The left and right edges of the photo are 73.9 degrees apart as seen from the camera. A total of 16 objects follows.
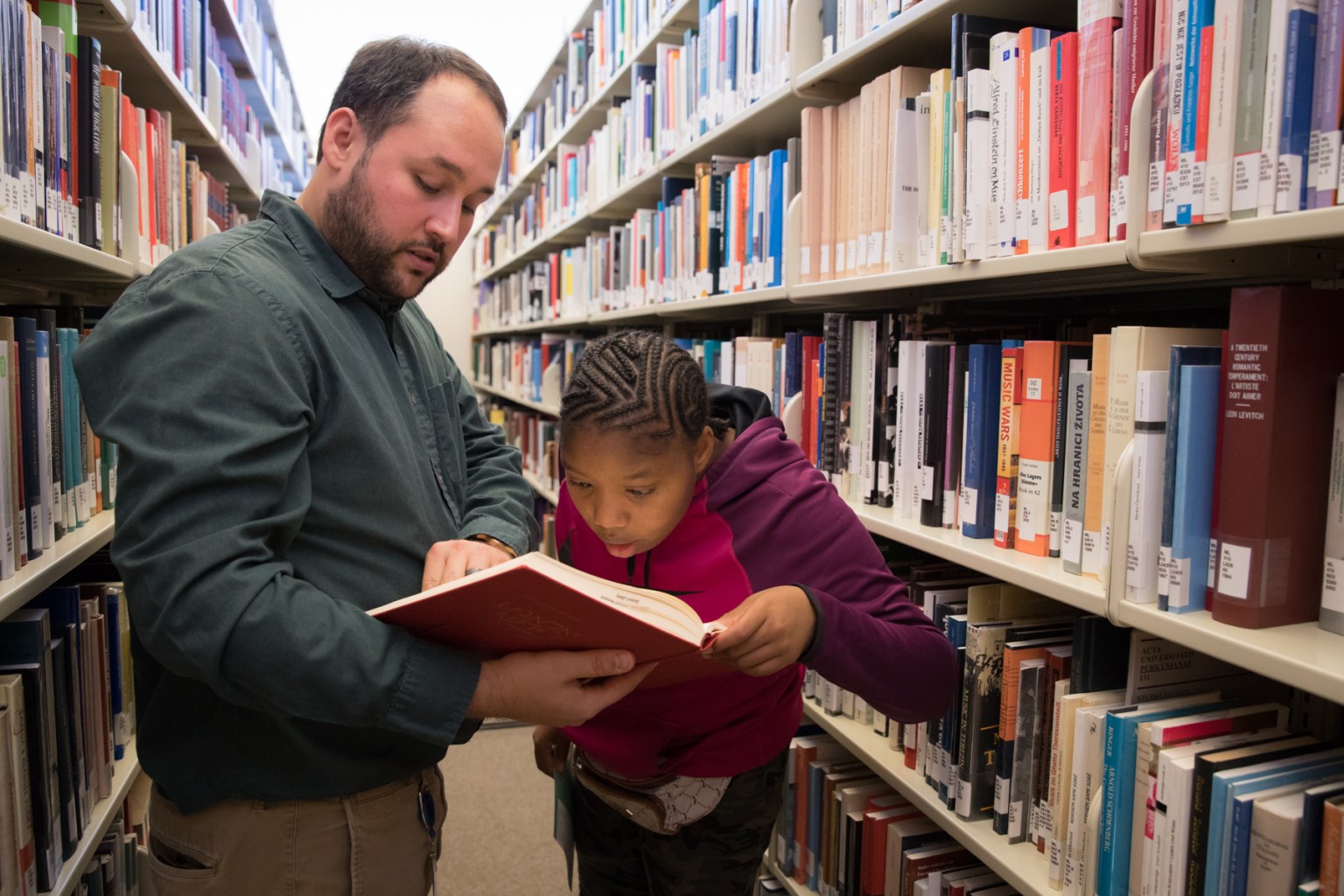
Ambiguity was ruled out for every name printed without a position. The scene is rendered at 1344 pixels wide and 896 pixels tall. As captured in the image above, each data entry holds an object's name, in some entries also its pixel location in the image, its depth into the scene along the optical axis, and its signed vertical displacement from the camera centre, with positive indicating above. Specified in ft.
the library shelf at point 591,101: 8.93 +3.71
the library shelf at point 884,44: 4.26 +1.85
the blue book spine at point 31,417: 4.15 -0.25
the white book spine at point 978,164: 4.11 +1.02
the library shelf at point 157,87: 5.57 +2.22
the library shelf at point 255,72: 9.92 +4.16
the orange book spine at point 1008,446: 4.14 -0.29
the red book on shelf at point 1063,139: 3.67 +1.02
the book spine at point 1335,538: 2.82 -0.46
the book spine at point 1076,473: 3.76 -0.37
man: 2.53 -0.47
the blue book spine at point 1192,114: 2.91 +0.91
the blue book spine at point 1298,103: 2.66 +0.86
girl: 3.31 -0.84
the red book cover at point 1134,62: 3.22 +1.20
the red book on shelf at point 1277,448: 2.82 -0.19
